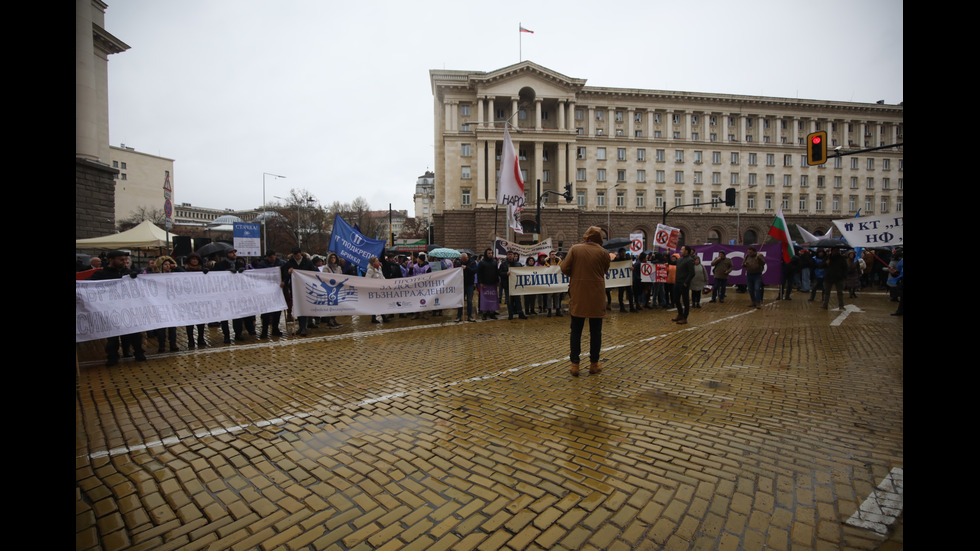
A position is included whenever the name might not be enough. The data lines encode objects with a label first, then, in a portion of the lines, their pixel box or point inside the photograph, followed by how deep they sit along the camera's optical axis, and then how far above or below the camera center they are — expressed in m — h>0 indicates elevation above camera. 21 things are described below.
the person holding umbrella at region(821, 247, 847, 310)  12.24 -0.29
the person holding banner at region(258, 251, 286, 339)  8.84 -1.15
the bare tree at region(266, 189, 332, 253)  46.90 +4.74
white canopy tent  15.96 +0.97
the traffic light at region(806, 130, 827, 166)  13.18 +3.70
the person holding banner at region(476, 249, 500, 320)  11.32 -0.48
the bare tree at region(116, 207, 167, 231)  54.74 +6.74
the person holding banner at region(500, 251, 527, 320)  11.27 -0.95
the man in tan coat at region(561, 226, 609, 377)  5.69 -0.39
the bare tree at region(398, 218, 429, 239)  79.28 +7.00
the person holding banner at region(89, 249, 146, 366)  6.64 -0.21
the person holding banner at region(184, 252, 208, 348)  7.98 -0.11
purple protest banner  17.03 +0.26
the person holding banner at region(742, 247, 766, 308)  13.49 -0.29
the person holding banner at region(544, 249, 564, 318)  12.01 -0.89
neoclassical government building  50.97 +14.38
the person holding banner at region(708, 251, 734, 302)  14.41 -0.27
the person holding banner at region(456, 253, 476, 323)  11.41 -0.41
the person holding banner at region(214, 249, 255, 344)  8.35 -1.22
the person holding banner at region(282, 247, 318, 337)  9.25 -0.06
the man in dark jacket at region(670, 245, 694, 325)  10.17 -0.41
